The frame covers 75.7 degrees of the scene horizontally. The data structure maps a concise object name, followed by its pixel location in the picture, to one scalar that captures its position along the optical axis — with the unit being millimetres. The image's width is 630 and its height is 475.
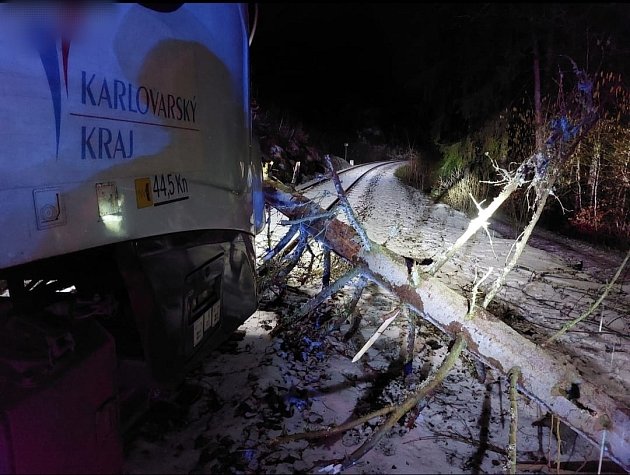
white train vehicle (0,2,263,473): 1388
